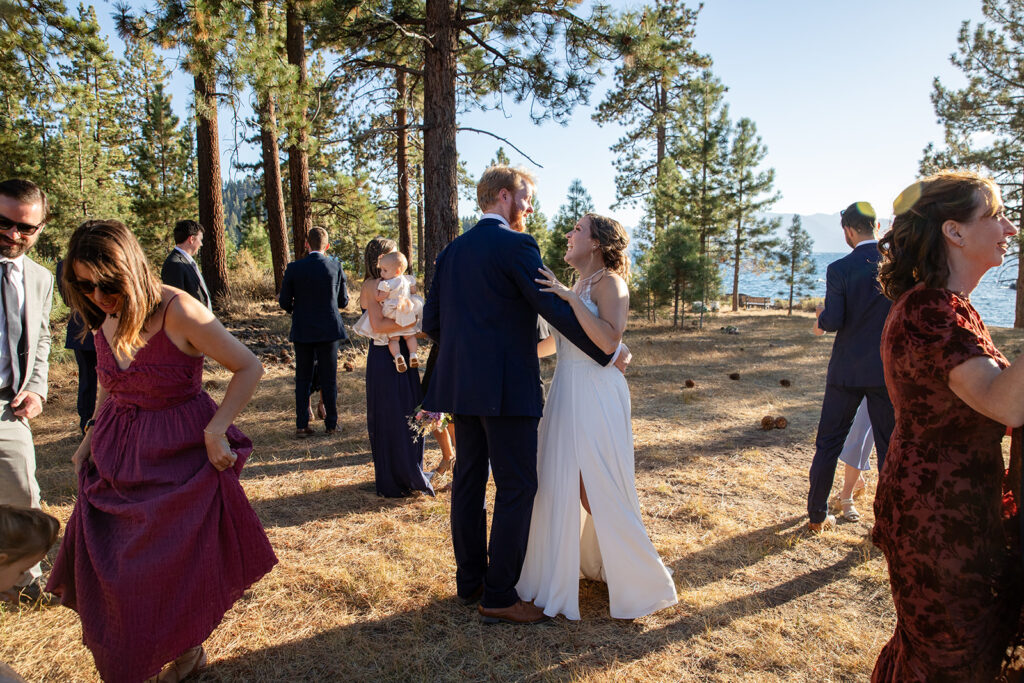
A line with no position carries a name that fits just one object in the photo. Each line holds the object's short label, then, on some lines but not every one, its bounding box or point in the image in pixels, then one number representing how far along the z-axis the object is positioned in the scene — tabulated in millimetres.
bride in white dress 3035
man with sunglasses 3047
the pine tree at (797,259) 30141
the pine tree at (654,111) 20844
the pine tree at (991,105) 17062
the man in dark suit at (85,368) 5820
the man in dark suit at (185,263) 5617
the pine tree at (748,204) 26578
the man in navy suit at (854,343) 3850
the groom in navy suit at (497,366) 2881
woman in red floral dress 1736
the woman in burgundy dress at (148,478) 2252
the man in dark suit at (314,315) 6367
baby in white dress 4836
